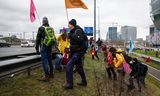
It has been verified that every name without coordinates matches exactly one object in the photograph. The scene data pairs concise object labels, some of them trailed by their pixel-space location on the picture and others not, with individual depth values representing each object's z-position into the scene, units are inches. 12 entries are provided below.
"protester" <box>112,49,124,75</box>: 189.1
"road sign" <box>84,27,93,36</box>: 685.4
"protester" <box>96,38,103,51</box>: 526.8
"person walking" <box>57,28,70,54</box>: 176.2
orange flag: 166.1
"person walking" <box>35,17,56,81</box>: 134.9
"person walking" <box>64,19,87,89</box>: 130.9
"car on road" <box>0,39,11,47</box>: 817.6
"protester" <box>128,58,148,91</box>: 206.0
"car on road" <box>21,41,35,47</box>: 1015.7
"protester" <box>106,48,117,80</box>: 199.7
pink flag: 211.3
